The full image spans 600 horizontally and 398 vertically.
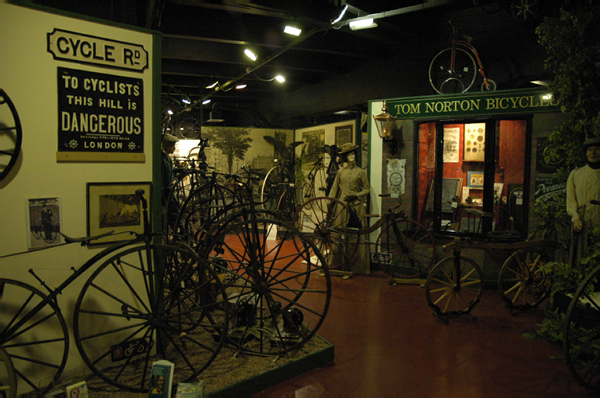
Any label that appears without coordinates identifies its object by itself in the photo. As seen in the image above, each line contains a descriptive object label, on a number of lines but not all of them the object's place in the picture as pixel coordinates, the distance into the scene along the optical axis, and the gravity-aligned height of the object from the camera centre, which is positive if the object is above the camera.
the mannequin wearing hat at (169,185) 5.11 -0.02
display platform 2.79 -1.40
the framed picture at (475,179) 5.81 +0.12
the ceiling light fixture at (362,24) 5.89 +2.39
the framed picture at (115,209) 2.94 -0.19
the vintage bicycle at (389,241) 5.75 -0.82
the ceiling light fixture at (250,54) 7.71 +2.48
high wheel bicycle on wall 6.48 +1.98
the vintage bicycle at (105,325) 2.61 -0.99
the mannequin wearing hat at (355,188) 6.18 -0.03
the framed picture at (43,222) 2.70 -0.27
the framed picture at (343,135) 8.76 +1.12
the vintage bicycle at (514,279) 4.37 -0.98
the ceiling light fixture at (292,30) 6.09 +2.35
